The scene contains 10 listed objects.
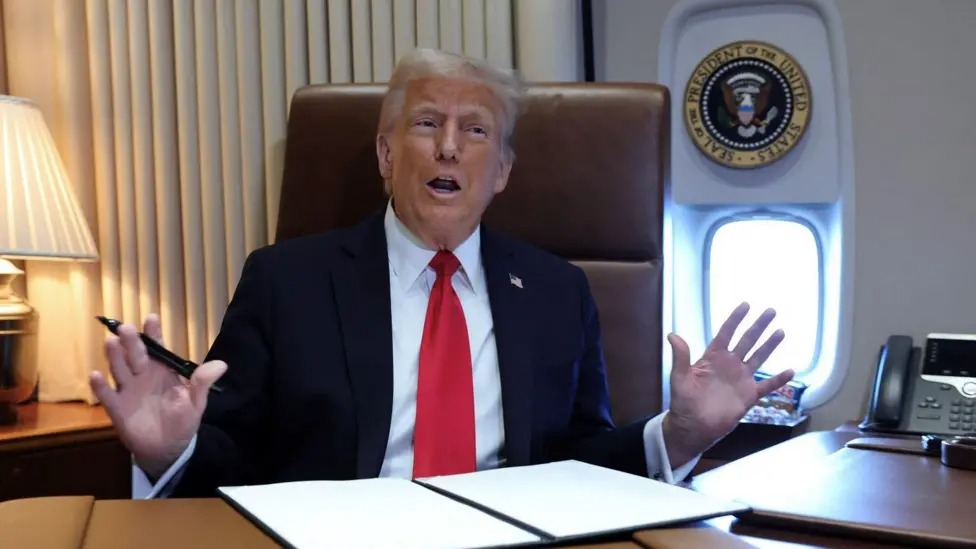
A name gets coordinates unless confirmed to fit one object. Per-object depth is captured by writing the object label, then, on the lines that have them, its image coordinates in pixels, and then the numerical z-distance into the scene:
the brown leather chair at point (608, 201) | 1.62
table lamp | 1.71
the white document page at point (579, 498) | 0.76
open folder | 0.72
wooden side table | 1.62
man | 1.24
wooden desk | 0.73
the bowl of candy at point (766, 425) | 1.98
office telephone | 1.60
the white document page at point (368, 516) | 0.70
